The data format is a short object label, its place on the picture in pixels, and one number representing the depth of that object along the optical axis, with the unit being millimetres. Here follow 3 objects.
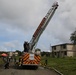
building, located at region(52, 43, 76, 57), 42051
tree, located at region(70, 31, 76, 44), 49137
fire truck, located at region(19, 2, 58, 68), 9613
